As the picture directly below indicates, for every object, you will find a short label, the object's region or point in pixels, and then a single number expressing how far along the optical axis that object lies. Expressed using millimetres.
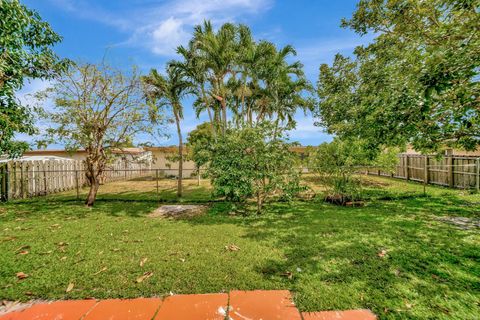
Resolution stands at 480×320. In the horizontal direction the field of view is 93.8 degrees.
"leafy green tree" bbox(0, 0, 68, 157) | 4414
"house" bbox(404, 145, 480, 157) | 11908
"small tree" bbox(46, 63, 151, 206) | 7715
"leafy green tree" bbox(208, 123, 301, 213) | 6375
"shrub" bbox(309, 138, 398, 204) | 7094
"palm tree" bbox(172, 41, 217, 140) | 9594
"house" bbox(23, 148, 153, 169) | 18984
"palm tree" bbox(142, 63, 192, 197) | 9851
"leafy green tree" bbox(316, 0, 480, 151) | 3184
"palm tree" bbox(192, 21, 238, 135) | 9273
